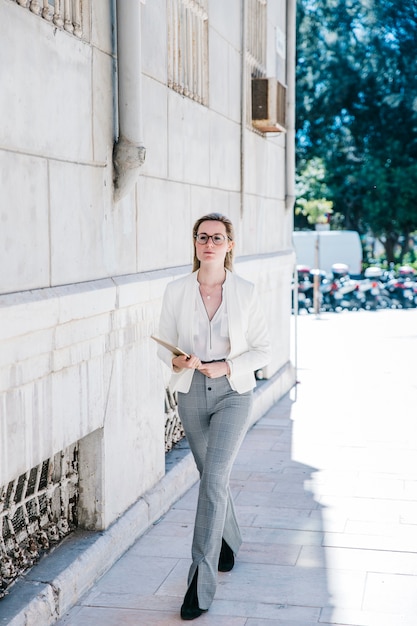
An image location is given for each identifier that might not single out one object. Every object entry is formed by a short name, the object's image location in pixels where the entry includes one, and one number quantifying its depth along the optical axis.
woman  4.43
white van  31.19
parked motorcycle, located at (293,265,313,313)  26.06
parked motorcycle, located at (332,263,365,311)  26.47
